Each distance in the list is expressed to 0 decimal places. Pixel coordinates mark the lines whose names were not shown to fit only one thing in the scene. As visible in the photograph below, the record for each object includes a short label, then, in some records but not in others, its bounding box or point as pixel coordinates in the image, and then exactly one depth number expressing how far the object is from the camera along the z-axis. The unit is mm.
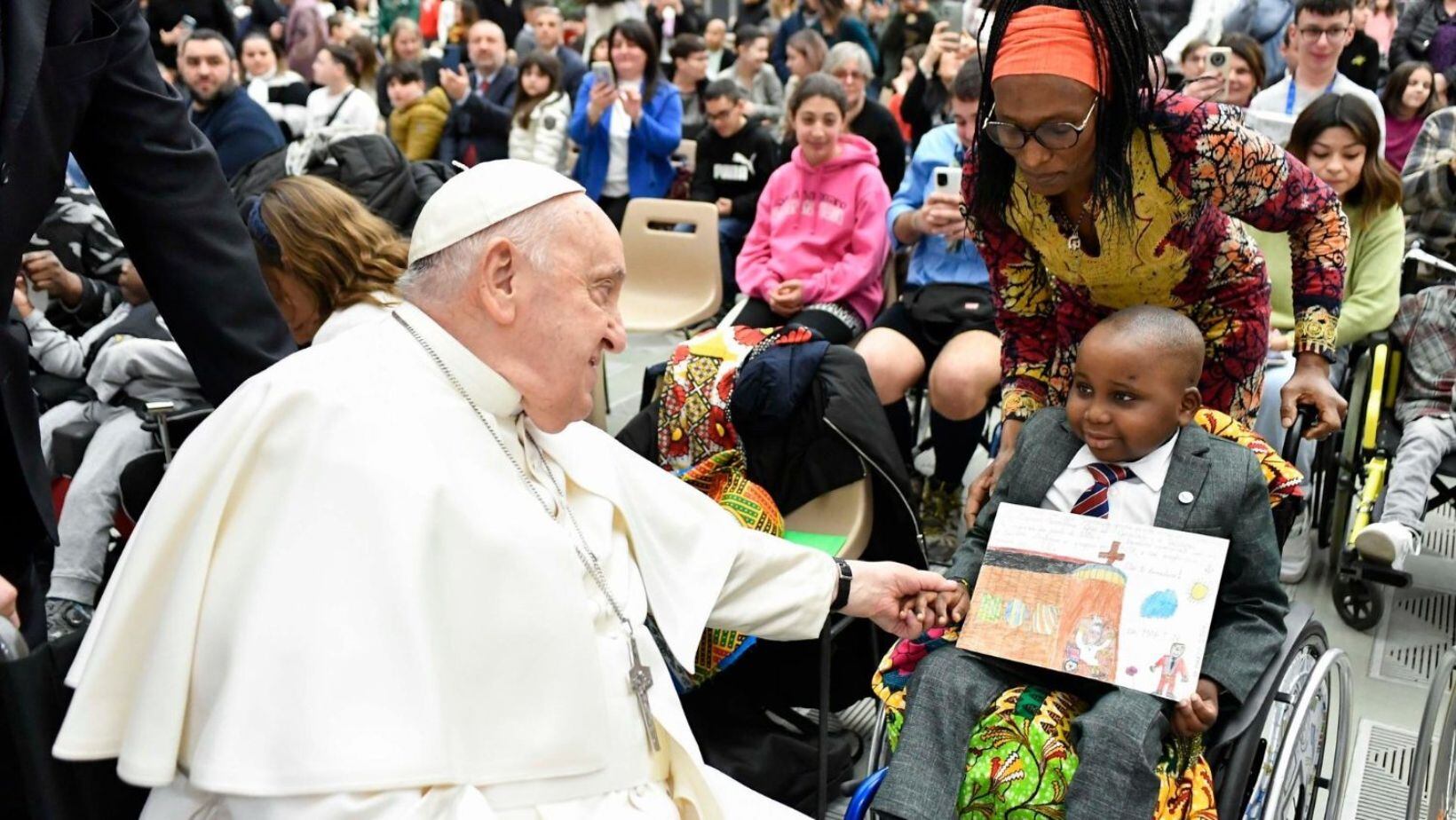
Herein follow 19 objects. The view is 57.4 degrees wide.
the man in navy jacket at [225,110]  6348
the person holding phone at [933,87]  7531
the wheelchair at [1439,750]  2430
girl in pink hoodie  5016
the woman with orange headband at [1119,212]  2213
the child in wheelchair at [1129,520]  2143
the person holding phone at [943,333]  4445
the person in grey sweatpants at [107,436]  3943
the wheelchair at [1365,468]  4055
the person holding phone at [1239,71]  5566
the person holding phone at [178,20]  9742
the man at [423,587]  1516
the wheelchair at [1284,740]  2143
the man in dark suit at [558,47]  8898
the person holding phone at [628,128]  7273
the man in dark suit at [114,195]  1781
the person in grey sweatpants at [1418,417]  3812
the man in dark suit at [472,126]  8117
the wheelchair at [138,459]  3023
